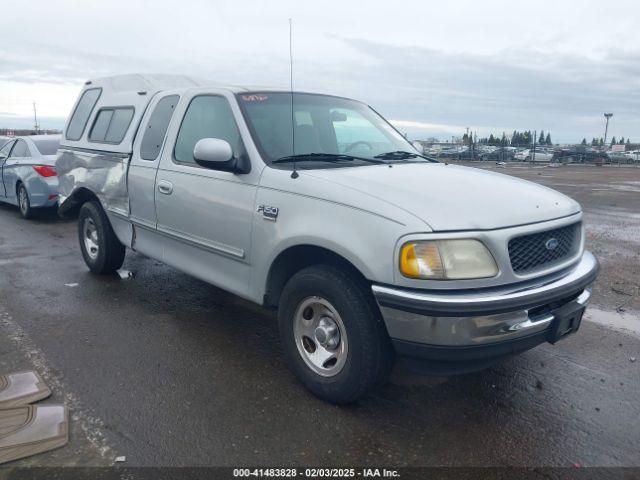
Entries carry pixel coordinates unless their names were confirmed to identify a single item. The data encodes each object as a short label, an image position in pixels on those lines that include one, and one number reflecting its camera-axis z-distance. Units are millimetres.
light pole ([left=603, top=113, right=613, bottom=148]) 55138
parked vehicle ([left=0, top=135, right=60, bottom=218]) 9656
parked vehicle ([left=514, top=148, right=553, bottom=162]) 41188
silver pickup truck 2887
